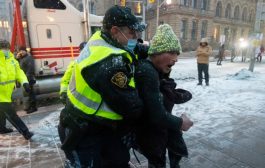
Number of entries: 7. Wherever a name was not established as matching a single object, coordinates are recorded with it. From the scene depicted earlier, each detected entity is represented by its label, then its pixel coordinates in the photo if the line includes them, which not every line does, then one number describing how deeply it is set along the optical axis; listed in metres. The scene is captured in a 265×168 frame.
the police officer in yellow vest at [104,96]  1.54
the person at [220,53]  18.88
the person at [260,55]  21.87
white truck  7.10
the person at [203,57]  8.83
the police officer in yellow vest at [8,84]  4.38
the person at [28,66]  6.42
